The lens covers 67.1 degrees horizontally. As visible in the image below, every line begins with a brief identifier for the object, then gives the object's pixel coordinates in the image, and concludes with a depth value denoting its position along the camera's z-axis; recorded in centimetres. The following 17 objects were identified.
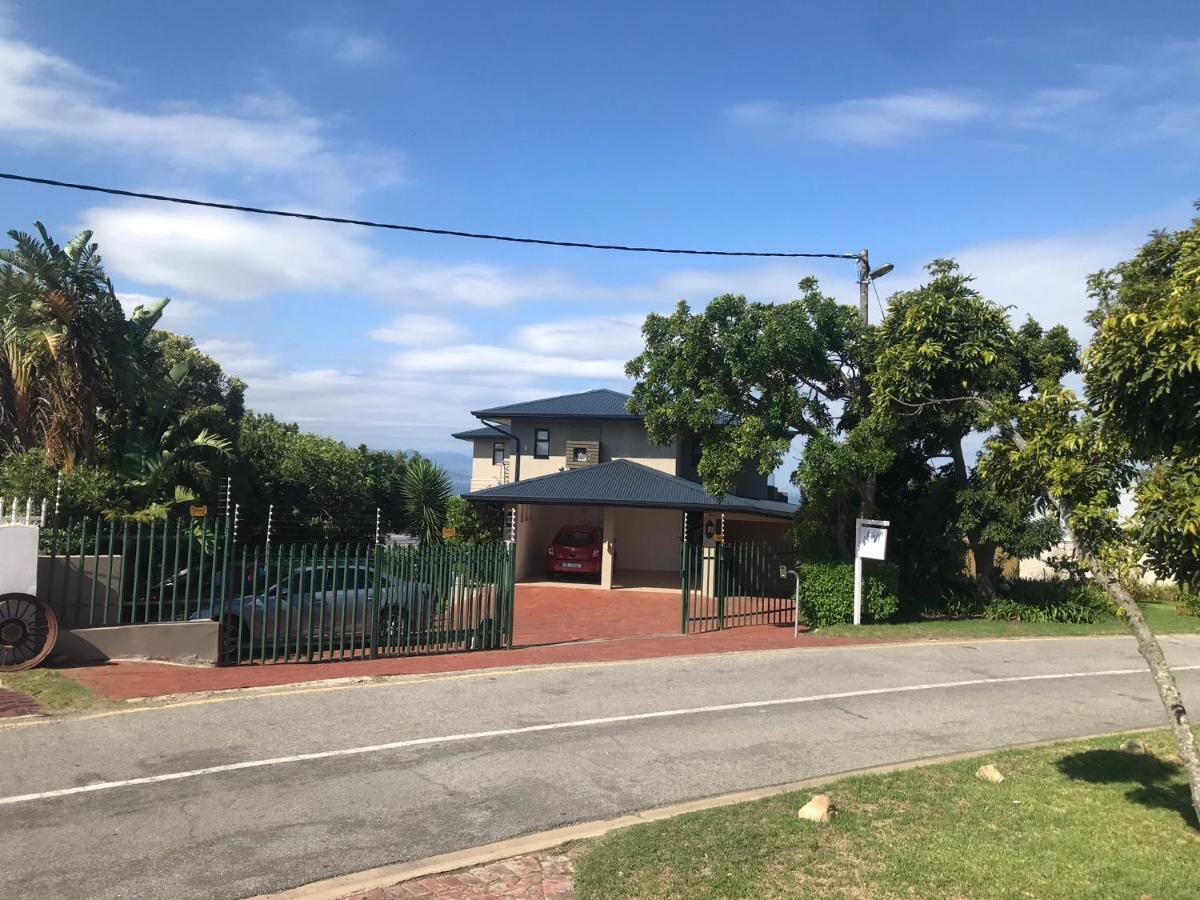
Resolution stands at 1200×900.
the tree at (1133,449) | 518
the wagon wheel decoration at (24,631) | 1106
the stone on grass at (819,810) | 639
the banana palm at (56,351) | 1694
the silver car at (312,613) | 1312
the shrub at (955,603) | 2081
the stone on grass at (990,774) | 747
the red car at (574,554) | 2734
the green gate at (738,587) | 1800
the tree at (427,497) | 2938
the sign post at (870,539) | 1798
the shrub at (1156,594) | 2488
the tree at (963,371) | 916
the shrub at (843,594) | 1872
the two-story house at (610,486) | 2609
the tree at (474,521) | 2959
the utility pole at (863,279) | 1950
